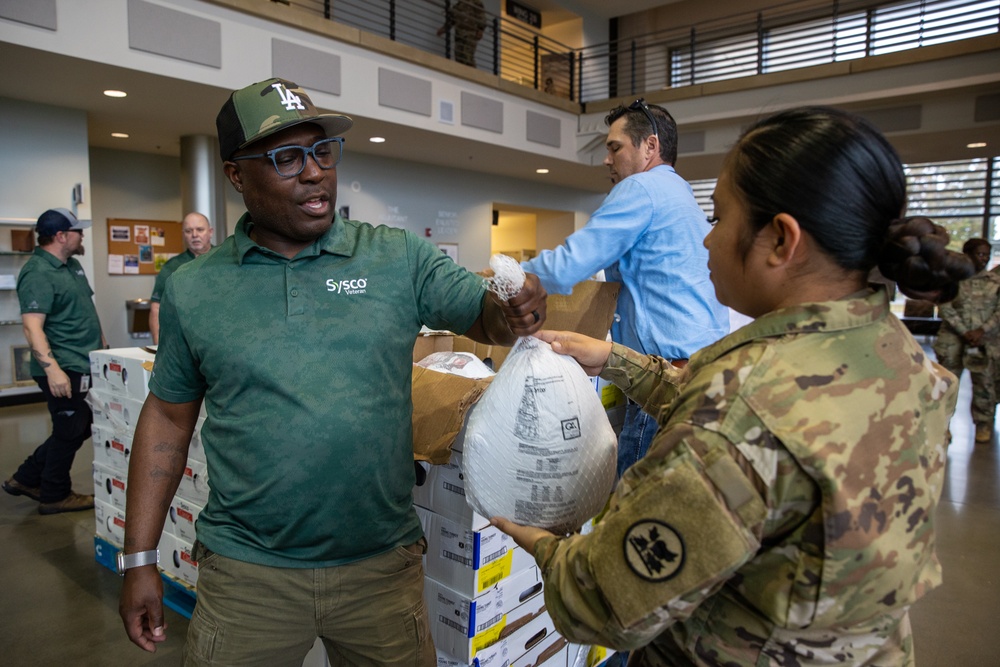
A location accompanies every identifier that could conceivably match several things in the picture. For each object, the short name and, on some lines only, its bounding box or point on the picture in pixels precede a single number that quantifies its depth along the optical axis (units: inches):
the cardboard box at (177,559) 100.5
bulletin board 333.4
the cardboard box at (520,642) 68.1
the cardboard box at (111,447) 111.2
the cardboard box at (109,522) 115.0
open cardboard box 62.2
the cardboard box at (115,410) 106.7
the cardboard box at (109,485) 113.3
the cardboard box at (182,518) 98.0
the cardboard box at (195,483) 94.5
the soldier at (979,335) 218.4
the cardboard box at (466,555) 65.0
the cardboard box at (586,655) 83.8
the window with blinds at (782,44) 398.3
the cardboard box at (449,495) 65.4
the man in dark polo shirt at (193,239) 174.7
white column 288.4
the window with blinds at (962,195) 399.2
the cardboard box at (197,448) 94.4
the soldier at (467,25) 341.4
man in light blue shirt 75.0
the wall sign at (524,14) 431.2
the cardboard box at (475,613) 65.7
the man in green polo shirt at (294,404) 48.2
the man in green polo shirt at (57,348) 144.2
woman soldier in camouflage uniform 27.6
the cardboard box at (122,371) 103.3
